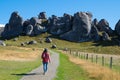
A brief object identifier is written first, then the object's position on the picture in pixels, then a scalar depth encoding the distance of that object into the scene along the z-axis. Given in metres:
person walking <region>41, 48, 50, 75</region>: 20.91
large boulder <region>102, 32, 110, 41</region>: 124.47
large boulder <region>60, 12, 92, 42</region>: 133.68
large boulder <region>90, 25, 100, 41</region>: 129.69
